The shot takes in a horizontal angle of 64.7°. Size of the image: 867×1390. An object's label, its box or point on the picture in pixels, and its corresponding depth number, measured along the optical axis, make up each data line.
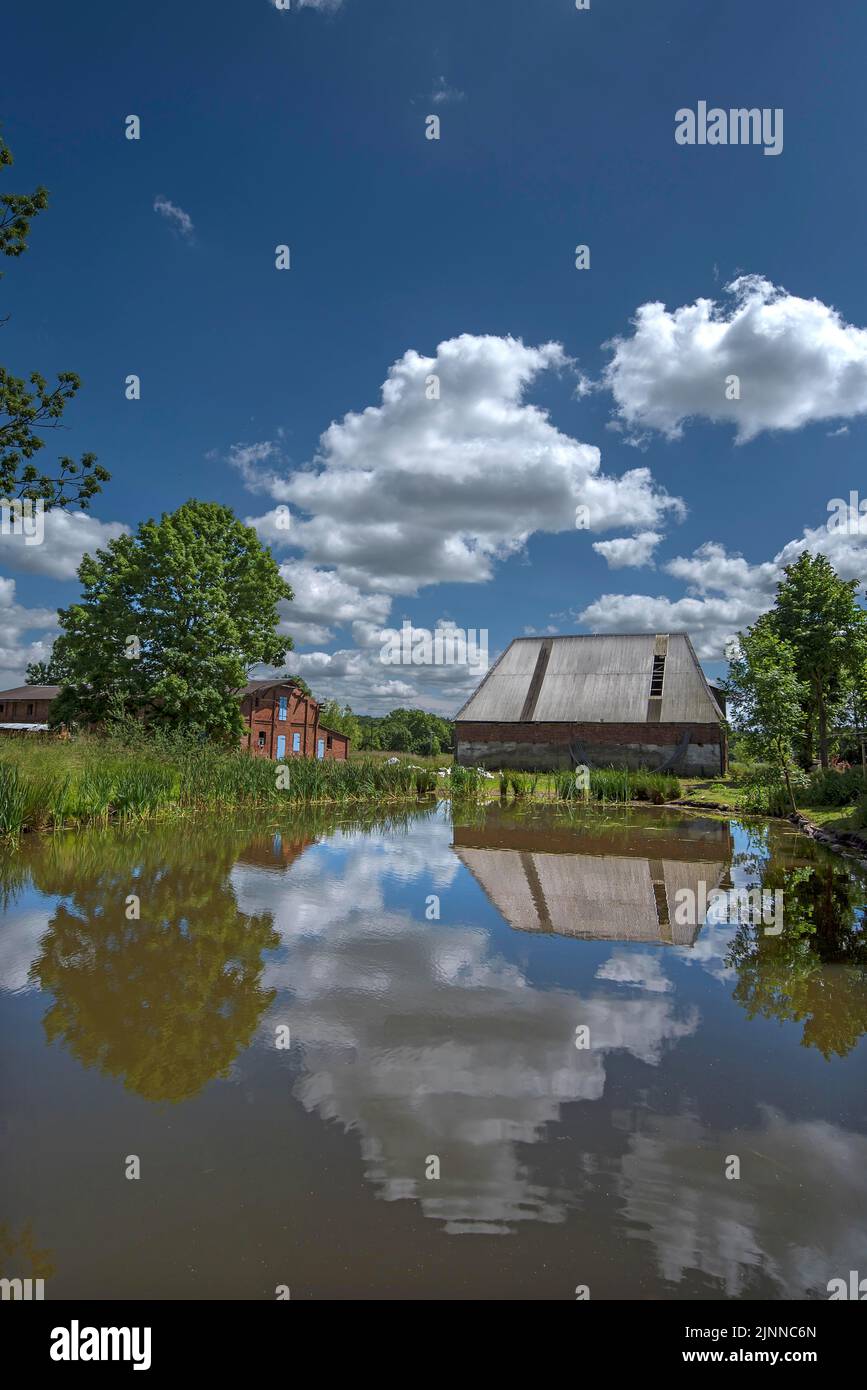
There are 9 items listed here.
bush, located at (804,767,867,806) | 19.47
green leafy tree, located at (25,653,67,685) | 60.47
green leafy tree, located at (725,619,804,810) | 18.77
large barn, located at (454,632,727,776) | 33.03
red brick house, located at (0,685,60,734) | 52.34
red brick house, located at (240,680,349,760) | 42.06
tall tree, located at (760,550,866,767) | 28.16
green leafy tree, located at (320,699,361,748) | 69.50
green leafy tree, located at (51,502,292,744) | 28.72
